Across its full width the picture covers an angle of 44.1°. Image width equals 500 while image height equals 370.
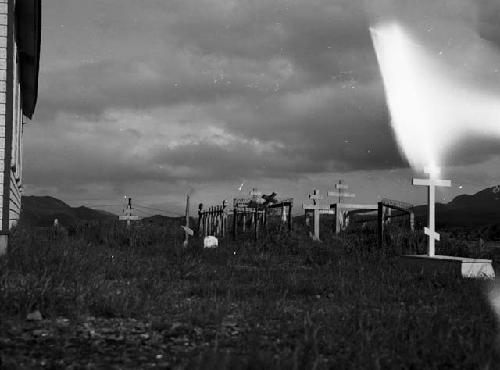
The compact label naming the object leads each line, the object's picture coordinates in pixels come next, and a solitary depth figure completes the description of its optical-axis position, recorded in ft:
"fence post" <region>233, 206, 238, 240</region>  70.26
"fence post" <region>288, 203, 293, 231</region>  67.15
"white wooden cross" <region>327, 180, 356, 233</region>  84.17
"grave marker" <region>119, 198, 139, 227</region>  91.73
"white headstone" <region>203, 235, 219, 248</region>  56.75
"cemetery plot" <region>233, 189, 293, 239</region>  68.74
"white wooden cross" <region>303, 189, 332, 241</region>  70.68
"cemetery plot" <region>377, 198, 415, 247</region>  52.75
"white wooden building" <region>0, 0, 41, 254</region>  36.04
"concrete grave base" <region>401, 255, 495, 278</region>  35.09
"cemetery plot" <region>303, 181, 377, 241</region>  74.08
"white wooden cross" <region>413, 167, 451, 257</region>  40.65
